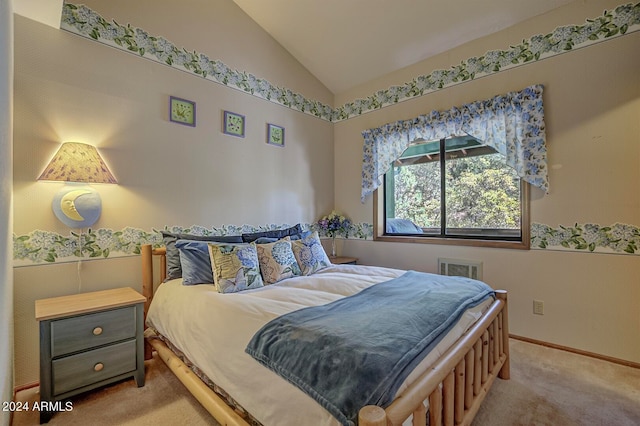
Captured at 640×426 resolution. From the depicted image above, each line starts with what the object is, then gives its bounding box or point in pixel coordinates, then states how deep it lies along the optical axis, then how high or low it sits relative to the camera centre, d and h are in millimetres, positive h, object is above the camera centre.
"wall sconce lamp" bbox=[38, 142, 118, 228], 1929 +237
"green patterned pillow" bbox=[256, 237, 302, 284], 2346 -391
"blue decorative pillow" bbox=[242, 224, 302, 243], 2779 -199
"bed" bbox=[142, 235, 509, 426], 1082 -667
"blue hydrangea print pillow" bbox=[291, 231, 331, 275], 2629 -372
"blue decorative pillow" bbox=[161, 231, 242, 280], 2363 -266
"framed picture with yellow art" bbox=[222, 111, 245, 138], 3037 +944
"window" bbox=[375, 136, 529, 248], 2984 +183
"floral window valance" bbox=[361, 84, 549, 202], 2666 +890
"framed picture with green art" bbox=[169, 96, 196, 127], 2660 +949
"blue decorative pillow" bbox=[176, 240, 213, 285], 2195 -368
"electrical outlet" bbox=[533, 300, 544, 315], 2696 -858
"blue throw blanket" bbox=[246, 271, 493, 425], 984 -521
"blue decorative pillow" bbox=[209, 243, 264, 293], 2045 -386
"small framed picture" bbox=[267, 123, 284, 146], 3461 +947
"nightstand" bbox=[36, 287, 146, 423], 1688 -791
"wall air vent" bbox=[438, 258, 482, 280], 3055 -579
